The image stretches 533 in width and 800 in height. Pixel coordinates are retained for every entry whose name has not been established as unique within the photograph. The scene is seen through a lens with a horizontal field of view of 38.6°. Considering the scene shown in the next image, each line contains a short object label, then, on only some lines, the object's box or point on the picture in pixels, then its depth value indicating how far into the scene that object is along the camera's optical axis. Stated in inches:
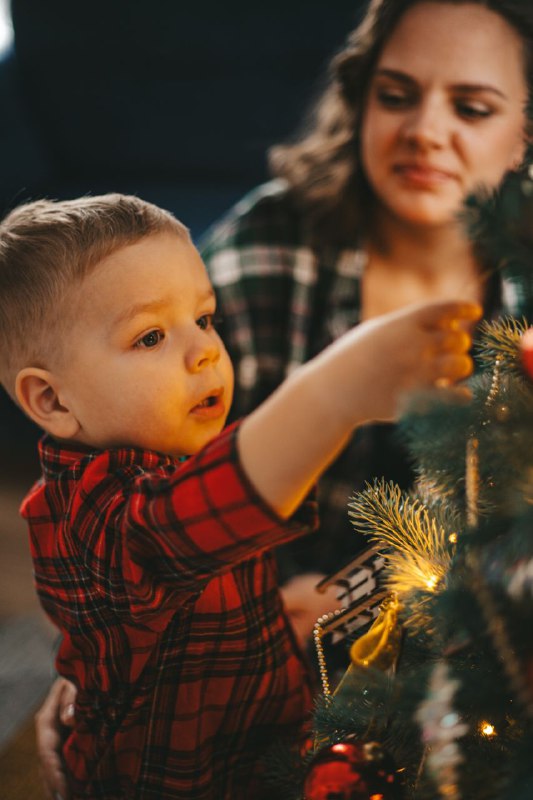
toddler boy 16.3
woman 37.1
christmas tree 16.0
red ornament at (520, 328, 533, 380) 16.2
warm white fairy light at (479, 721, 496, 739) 19.6
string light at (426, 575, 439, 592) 20.1
